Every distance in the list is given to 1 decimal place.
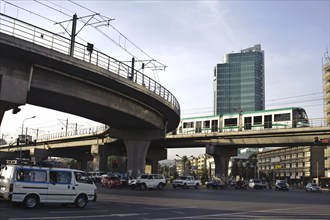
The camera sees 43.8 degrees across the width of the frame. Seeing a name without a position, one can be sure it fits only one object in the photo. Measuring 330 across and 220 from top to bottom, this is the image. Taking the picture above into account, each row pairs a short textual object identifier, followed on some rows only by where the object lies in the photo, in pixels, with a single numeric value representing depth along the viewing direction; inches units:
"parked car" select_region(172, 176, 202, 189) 2156.7
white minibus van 703.7
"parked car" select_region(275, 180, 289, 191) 2493.8
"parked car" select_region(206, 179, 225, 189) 2369.6
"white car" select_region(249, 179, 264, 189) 2620.6
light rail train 2118.6
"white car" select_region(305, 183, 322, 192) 2679.6
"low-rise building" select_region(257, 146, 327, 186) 5329.7
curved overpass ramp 1016.9
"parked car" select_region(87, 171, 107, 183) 2424.5
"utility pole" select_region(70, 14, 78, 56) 1269.7
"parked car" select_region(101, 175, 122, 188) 1841.8
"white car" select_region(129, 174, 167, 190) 1779.0
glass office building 5718.5
